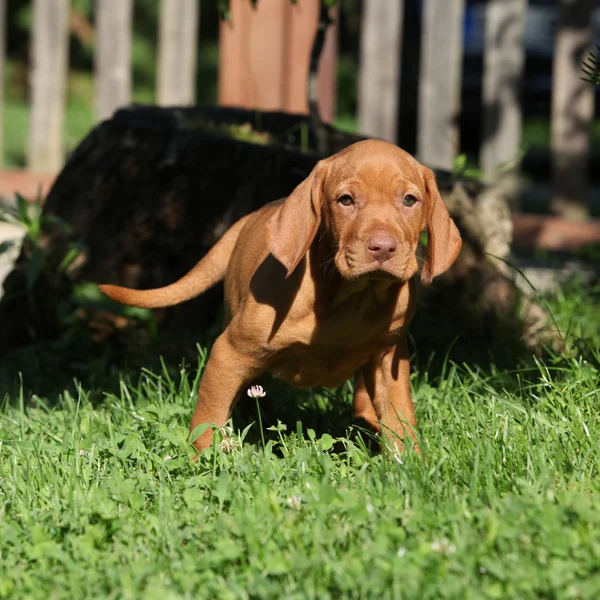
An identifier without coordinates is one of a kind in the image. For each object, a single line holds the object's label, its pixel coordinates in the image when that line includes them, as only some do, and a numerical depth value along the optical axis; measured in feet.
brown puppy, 9.88
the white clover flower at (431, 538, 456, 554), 7.61
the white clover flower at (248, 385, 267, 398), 10.81
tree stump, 15.37
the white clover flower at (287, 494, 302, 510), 8.61
